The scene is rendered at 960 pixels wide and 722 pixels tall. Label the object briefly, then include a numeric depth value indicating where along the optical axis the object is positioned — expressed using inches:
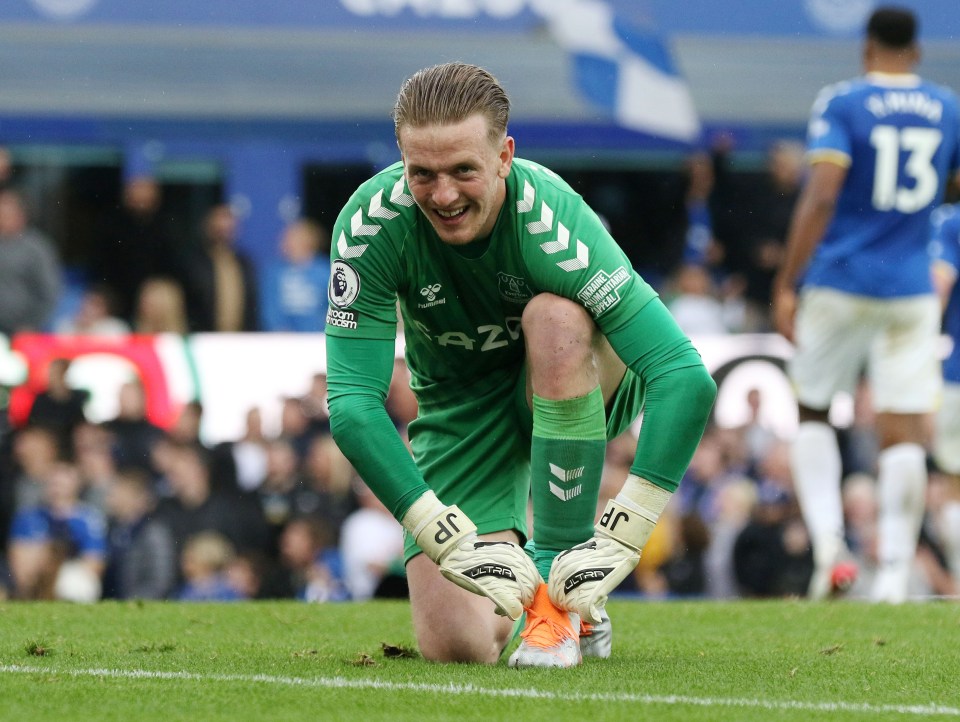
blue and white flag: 590.9
